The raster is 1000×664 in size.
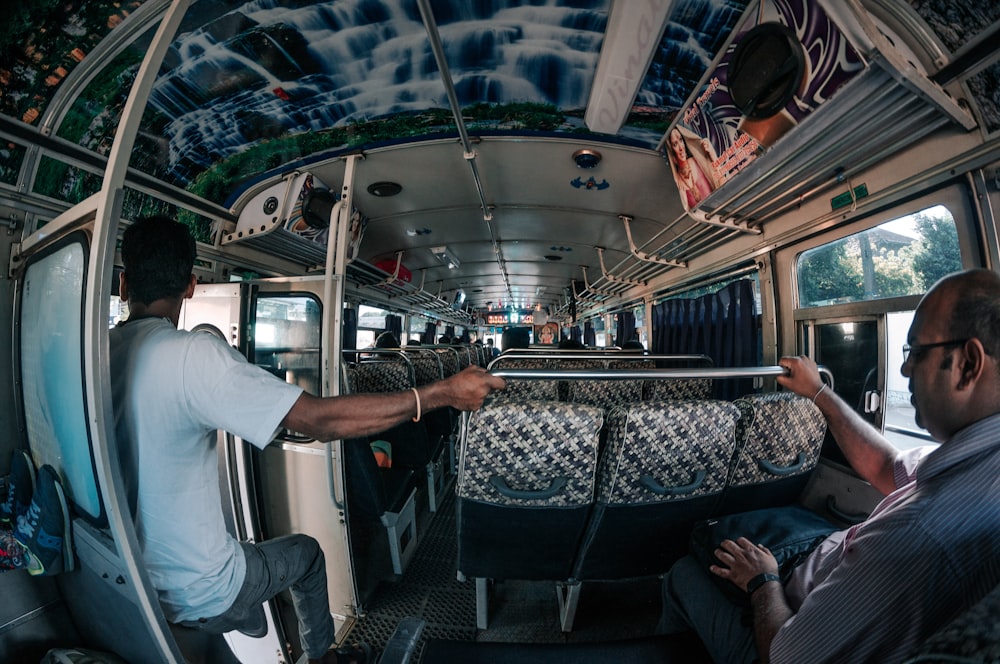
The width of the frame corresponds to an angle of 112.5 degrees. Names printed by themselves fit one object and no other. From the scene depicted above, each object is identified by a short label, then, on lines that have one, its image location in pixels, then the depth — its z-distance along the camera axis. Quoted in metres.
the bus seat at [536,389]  3.99
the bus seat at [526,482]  1.69
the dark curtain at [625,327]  9.02
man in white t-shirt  1.26
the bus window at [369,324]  7.75
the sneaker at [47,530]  1.31
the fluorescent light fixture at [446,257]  6.63
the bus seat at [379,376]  3.49
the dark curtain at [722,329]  4.11
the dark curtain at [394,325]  8.98
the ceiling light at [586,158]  3.43
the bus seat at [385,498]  2.66
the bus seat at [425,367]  4.54
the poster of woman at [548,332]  15.05
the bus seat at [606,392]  3.68
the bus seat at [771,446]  1.92
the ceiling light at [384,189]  4.01
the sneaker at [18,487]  1.52
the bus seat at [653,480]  1.74
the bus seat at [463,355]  7.22
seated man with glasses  0.86
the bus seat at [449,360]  5.97
